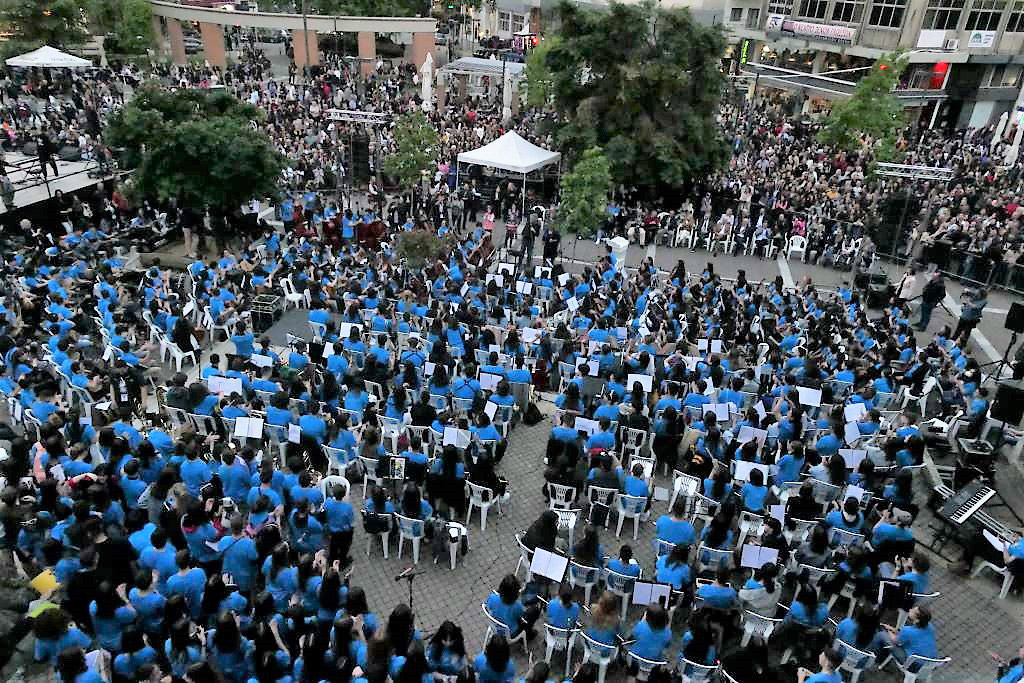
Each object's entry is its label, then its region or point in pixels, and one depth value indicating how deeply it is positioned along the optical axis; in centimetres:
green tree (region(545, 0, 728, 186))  2242
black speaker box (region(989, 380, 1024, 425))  973
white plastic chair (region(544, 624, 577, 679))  679
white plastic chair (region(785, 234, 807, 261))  2022
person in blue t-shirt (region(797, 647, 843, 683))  581
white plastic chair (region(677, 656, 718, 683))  629
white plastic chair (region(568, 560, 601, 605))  752
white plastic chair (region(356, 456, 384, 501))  883
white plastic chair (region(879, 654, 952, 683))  654
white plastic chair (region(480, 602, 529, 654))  675
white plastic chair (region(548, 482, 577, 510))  889
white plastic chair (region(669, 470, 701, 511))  909
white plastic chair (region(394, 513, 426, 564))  808
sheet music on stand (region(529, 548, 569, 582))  695
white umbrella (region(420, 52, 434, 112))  2909
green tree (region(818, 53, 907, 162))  2586
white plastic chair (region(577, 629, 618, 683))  658
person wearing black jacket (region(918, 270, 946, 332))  1566
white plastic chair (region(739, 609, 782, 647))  700
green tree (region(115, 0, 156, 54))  3844
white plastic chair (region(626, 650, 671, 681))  642
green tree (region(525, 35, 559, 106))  3005
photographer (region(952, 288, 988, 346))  1451
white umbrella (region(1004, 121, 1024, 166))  2776
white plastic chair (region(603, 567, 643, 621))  738
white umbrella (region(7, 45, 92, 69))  2470
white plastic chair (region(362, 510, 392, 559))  836
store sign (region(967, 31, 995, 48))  3806
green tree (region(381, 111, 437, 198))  2000
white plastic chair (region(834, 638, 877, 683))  649
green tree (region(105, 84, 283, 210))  1669
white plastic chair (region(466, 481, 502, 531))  891
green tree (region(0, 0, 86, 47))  3269
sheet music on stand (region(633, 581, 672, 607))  698
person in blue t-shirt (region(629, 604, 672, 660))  624
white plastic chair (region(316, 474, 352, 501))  815
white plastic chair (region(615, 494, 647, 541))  878
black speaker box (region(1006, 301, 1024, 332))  1245
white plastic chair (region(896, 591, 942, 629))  722
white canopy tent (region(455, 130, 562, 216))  2112
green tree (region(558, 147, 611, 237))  1802
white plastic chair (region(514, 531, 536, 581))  777
